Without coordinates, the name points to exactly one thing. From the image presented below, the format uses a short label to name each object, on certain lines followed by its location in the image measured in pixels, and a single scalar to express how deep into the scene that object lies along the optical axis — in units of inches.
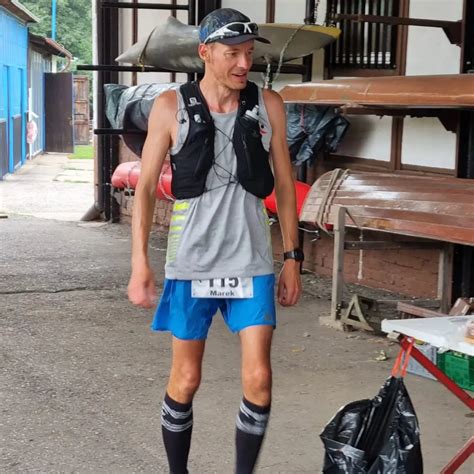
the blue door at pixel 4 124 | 819.1
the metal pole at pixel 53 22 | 1448.0
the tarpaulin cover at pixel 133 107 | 415.2
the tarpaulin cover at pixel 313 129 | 344.4
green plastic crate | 216.1
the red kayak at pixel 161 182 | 341.4
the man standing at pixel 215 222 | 147.6
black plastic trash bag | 133.1
